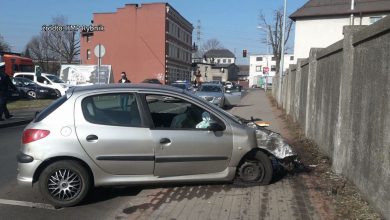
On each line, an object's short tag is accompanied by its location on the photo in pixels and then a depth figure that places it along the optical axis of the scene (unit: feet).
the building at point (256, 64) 409.92
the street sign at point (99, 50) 64.39
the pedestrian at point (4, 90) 50.39
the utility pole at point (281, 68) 90.51
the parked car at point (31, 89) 97.96
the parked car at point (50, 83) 102.18
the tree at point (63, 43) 297.53
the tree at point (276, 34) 204.01
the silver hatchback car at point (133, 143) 19.25
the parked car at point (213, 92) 75.61
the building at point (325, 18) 138.62
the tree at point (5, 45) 287.81
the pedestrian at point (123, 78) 56.86
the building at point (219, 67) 364.79
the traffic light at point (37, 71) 101.19
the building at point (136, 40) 197.47
